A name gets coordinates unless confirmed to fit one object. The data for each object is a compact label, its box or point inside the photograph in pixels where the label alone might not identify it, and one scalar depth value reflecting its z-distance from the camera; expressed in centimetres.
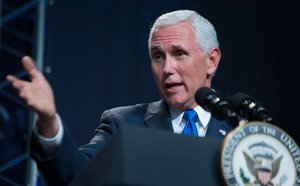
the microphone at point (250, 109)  395
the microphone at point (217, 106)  394
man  439
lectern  378
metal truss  575
